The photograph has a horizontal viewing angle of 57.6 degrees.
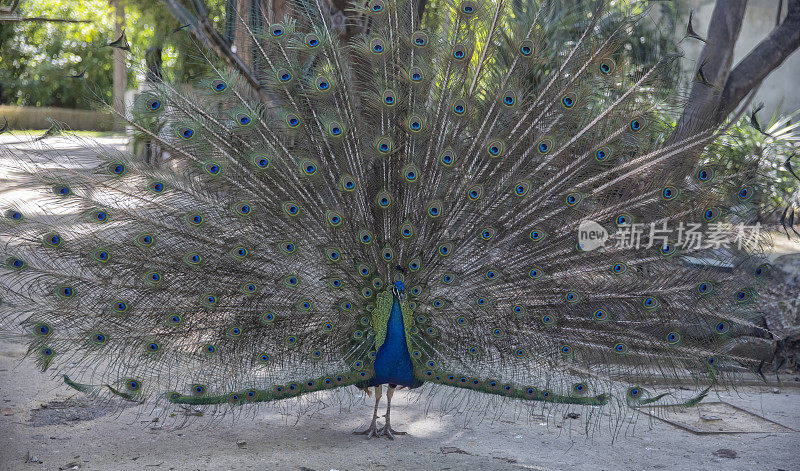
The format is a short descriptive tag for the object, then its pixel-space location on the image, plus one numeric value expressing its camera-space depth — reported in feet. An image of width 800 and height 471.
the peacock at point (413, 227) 13.51
